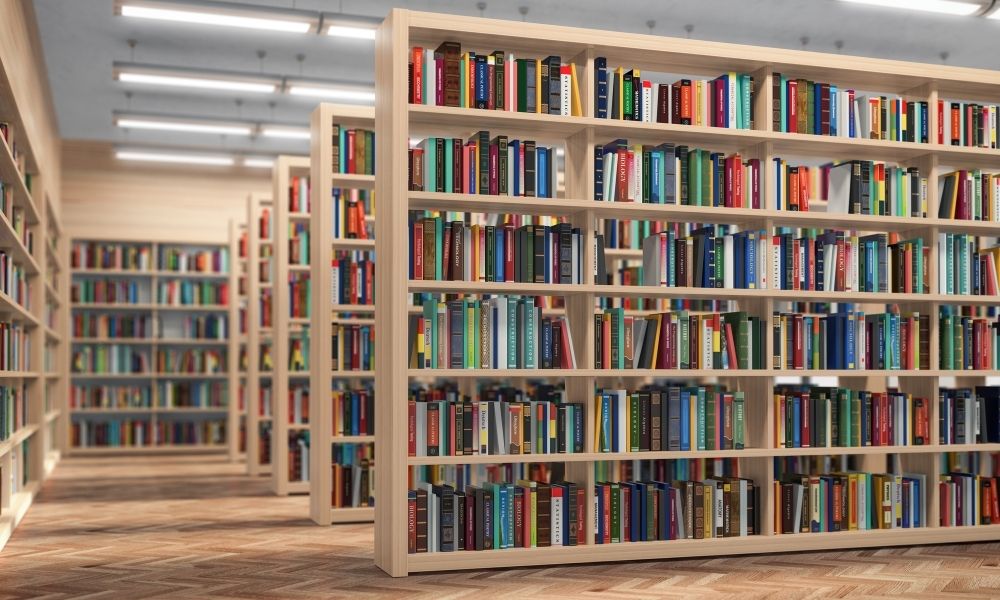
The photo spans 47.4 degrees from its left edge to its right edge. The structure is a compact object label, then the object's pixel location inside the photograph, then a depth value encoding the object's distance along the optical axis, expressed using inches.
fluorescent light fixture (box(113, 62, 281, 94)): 334.0
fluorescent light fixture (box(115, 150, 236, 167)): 458.0
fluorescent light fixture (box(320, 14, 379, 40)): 285.4
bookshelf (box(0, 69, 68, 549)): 259.0
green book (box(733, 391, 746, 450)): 223.1
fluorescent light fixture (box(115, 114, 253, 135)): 398.0
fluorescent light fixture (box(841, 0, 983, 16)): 271.1
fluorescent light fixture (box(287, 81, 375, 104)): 347.3
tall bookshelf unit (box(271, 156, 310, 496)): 330.3
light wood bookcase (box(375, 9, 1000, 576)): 201.0
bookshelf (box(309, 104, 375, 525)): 276.7
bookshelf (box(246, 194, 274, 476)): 390.3
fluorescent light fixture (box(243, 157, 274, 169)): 477.7
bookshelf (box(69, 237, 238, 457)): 502.0
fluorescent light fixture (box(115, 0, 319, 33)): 278.4
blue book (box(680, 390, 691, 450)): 219.9
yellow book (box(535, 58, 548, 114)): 211.9
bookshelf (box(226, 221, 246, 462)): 444.5
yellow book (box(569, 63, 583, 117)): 214.8
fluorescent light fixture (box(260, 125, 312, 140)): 418.0
